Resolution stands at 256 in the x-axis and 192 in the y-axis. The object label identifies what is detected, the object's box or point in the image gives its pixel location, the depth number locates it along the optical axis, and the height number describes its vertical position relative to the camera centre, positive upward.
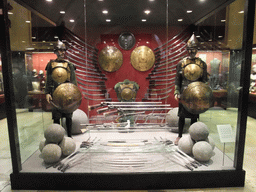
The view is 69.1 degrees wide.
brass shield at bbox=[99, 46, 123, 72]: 3.51 +0.33
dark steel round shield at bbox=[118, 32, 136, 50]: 3.51 +0.68
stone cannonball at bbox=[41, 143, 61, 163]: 2.80 -1.15
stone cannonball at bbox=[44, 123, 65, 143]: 2.89 -0.88
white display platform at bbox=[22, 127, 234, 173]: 2.75 -1.33
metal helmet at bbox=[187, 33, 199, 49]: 3.24 +0.58
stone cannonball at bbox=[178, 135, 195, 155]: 3.09 -1.14
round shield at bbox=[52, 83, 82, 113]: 3.13 -0.35
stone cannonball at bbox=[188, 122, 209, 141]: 2.96 -0.89
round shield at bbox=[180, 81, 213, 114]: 3.08 -0.36
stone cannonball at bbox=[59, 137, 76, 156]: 3.00 -1.12
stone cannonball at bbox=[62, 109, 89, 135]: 3.81 -0.93
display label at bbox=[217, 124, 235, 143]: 2.77 -0.87
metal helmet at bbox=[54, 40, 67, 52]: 3.27 +0.54
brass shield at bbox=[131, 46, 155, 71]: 3.57 +0.35
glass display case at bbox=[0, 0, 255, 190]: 2.64 -0.24
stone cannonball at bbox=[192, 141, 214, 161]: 2.85 -1.16
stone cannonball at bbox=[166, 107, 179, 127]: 4.00 -0.90
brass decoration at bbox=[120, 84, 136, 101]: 3.59 -0.31
